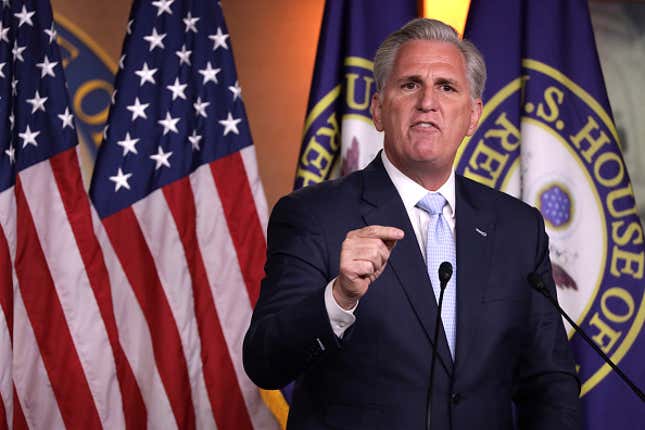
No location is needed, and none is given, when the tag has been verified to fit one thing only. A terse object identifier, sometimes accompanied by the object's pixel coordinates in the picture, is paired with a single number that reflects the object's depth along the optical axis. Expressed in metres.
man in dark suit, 5.77
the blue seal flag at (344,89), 6.90
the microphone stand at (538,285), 5.74
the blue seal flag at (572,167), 6.93
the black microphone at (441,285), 5.63
